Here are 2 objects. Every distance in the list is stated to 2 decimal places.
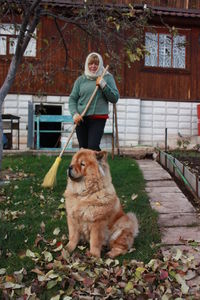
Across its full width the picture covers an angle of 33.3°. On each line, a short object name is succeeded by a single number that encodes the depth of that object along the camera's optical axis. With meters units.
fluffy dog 3.22
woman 4.59
